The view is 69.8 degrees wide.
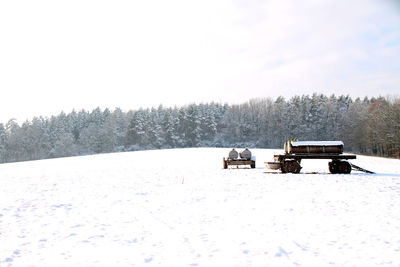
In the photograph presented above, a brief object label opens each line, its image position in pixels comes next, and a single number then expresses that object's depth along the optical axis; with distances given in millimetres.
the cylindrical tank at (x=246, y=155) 22484
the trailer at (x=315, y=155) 18984
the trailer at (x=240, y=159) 22266
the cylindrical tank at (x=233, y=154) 22516
